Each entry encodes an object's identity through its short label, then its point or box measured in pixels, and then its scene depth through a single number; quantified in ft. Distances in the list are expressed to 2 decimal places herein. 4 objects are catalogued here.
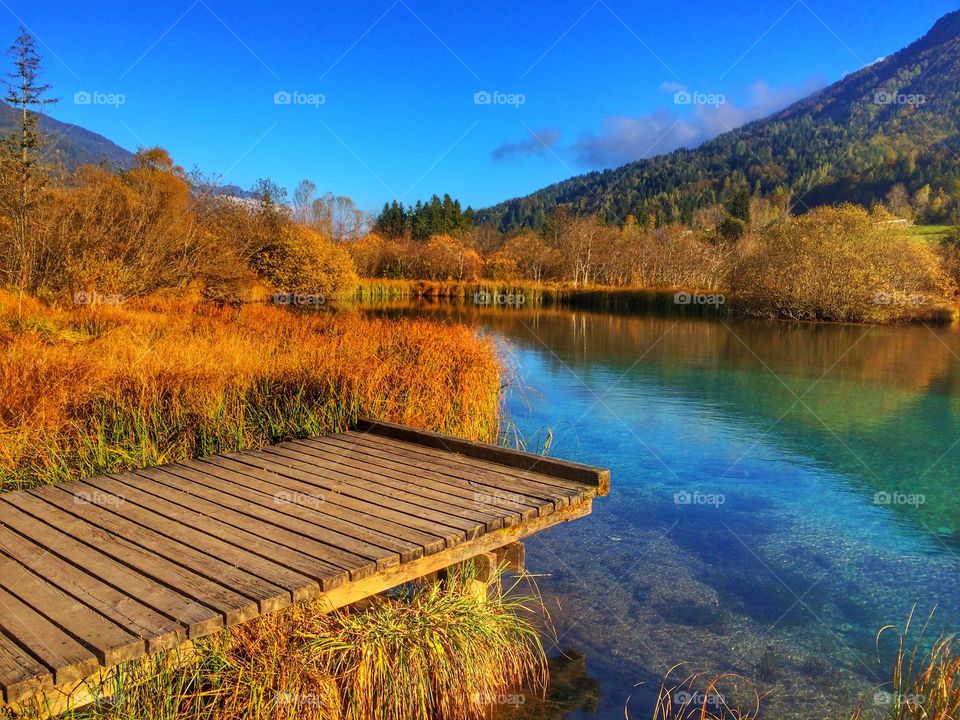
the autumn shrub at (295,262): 109.09
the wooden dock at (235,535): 9.34
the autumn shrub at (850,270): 97.19
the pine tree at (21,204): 48.44
